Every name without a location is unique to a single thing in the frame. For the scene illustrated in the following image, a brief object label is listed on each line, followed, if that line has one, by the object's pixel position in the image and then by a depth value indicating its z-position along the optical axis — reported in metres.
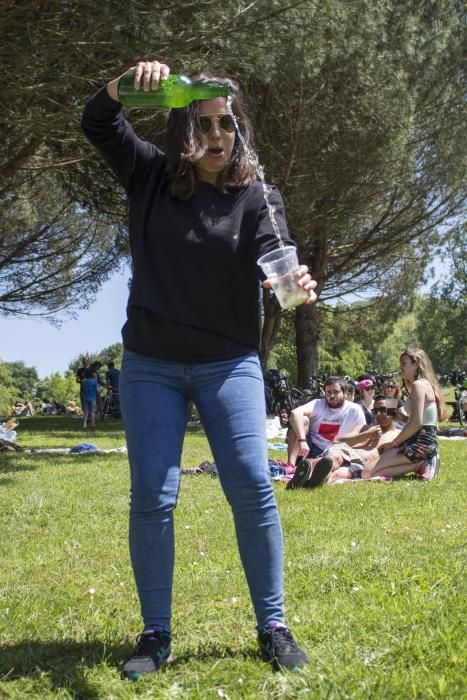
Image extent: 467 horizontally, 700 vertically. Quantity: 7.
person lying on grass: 7.40
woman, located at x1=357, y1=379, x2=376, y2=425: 13.03
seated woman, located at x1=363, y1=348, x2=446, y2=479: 7.92
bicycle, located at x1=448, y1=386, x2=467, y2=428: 19.51
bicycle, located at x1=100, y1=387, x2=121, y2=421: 26.26
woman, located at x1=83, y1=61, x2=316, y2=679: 2.63
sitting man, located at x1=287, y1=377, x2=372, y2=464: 8.69
